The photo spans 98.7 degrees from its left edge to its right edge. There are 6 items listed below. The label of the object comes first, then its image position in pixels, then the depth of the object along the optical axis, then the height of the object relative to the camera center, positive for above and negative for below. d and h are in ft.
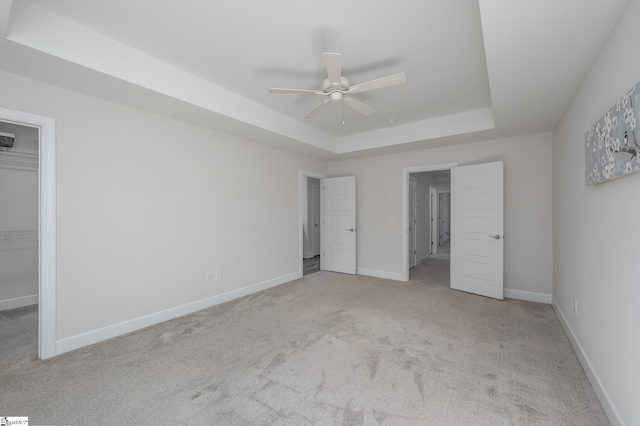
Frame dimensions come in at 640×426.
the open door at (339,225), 18.38 -0.75
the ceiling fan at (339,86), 6.66 +3.63
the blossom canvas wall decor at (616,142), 4.55 +1.41
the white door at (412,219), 20.17 -0.38
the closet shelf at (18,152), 11.50 +2.64
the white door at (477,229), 13.21 -0.77
